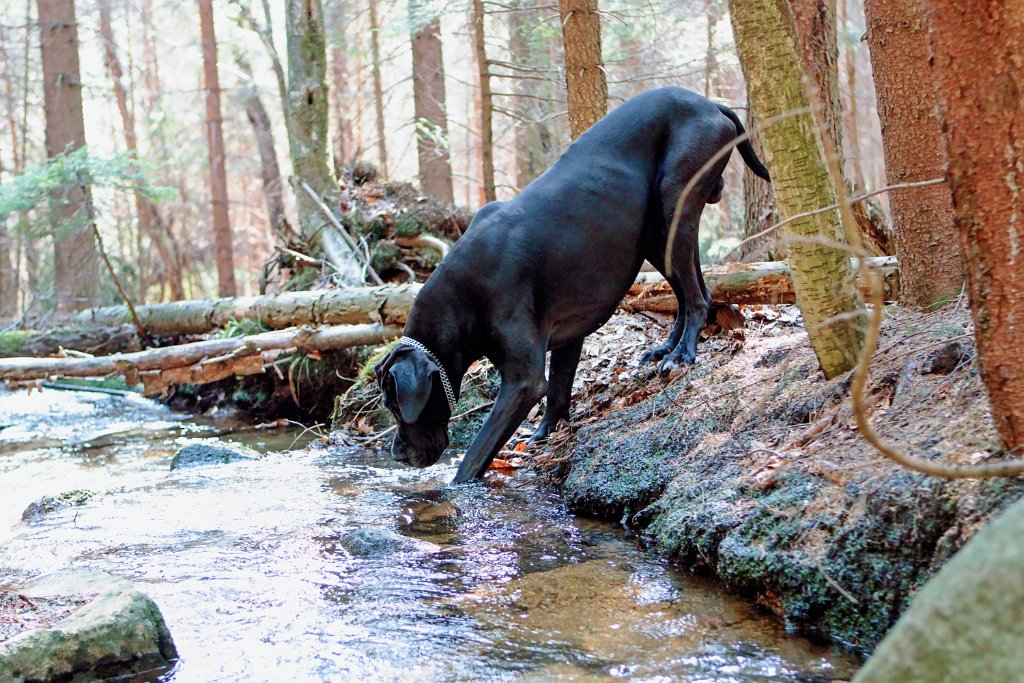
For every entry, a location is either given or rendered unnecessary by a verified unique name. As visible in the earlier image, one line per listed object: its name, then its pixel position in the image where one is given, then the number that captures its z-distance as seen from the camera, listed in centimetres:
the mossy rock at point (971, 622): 126
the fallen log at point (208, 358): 878
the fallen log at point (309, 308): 645
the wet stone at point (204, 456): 692
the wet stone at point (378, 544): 432
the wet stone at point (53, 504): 536
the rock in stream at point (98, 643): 278
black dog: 529
